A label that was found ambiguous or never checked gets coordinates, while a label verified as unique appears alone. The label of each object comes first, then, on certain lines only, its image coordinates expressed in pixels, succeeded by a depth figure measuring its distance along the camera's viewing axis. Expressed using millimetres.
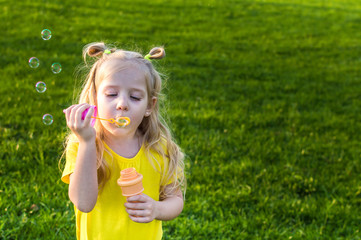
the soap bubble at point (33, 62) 2889
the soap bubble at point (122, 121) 1908
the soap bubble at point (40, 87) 2690
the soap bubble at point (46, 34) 2864
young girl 1923
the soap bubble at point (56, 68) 2693
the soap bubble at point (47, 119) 2489
